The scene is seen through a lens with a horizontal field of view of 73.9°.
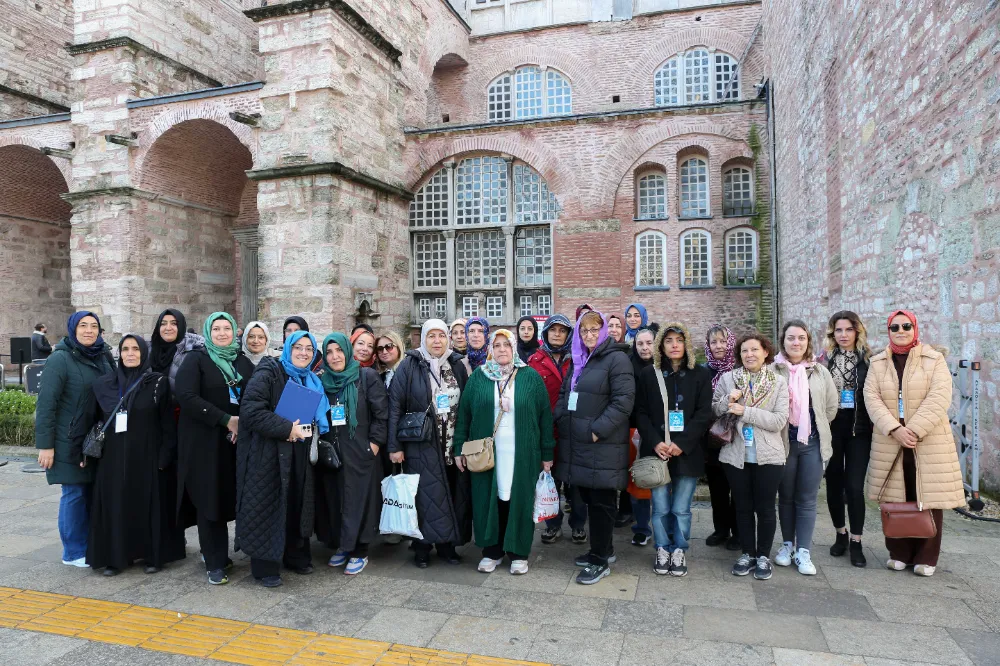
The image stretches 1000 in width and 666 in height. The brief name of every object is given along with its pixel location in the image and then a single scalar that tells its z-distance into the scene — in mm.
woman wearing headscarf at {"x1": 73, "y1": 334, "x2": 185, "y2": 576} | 4605
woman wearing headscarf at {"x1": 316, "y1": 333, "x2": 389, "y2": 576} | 4602
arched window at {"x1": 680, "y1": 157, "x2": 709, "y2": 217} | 13266
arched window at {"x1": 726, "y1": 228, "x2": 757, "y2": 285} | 13062
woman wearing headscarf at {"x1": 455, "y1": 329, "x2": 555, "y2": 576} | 4531
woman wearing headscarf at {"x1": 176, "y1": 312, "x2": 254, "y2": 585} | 4445
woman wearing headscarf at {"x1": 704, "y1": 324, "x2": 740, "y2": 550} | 4988
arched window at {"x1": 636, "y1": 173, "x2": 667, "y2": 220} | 13422
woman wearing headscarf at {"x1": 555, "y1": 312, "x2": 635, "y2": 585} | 4293
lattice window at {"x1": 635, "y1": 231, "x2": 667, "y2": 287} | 13312
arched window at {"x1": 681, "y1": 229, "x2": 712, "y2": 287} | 13195
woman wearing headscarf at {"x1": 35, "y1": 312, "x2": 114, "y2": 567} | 4637
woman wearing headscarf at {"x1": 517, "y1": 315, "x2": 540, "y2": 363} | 5906
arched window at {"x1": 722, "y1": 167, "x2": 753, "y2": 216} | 13172
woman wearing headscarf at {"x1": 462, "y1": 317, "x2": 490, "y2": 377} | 5180
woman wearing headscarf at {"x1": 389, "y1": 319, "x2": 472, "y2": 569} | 4648
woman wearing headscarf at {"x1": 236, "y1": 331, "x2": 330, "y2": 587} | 4297
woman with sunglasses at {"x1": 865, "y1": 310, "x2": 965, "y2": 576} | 4285
